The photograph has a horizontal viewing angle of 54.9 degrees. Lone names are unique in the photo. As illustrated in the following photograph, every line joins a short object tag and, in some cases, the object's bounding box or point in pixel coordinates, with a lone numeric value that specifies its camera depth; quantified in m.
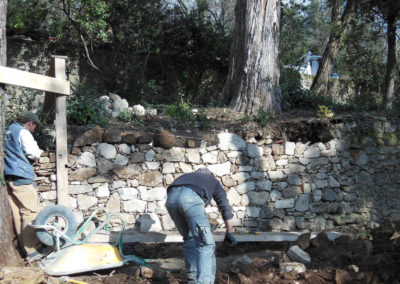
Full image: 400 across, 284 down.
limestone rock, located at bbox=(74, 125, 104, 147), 5.92
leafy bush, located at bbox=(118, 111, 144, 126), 7.00
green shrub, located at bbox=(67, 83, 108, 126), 6.48
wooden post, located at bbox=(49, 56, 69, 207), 5.43
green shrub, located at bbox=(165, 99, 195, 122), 7.39
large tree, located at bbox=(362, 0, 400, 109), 10.75
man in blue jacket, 4.75
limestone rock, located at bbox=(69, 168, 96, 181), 5.86
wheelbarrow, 4.33
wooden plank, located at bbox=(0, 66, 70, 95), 4.56
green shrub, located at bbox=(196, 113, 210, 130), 7.04
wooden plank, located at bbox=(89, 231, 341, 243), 5.20
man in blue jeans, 4.03
